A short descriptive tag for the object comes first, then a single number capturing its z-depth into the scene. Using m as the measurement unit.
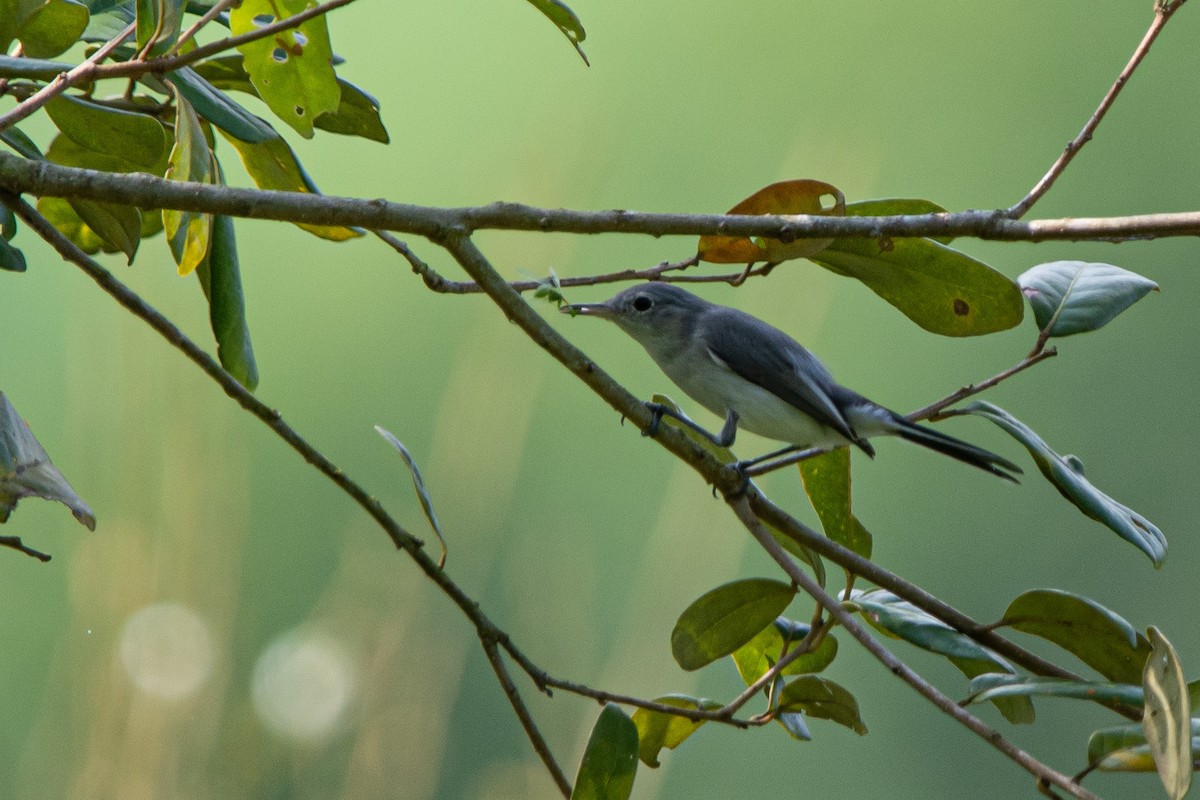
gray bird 4.41
